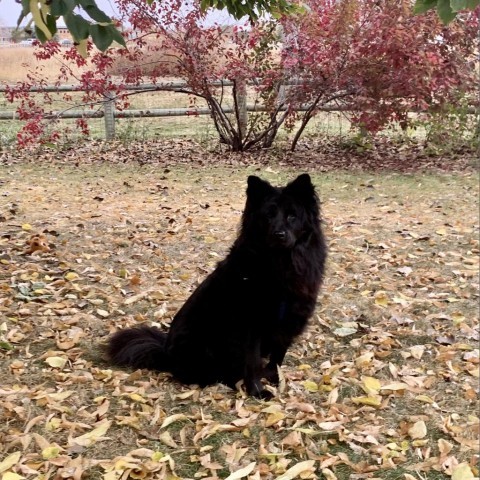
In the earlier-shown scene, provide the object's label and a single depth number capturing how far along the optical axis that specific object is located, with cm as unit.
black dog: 290
